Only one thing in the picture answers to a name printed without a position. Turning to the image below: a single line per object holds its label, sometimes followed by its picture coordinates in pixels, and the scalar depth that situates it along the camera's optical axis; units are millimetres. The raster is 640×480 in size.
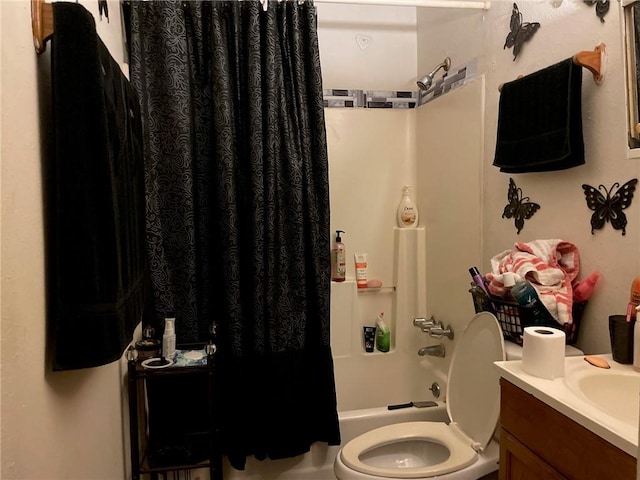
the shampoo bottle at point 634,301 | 1110
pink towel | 1321
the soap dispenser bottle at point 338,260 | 2402
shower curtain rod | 1889
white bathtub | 2039
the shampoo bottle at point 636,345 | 1077
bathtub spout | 2281
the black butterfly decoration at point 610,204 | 1232
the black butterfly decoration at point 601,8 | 1271
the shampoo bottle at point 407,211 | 2488
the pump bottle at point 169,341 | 1673
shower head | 2105
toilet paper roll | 1036
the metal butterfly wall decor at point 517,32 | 1624
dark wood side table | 1604
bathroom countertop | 805
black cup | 1114
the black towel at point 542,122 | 1328
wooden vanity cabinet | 828
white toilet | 1520
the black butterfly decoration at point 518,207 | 1638
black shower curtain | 1817
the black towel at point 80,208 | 927
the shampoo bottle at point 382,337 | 2469
